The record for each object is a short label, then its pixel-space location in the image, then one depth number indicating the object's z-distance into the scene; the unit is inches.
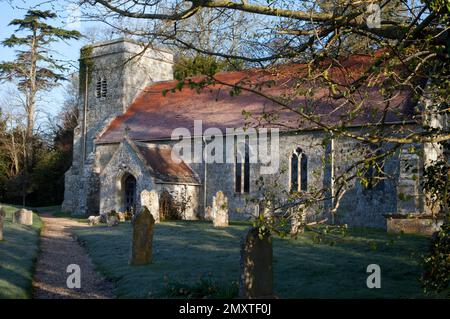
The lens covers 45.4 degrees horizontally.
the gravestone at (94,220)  892.3
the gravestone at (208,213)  936.7
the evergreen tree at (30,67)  1391.7
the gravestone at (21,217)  788.0
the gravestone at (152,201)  835.4
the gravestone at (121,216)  936.0
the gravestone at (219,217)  741.9
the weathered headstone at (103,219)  907.4
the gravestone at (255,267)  276.2
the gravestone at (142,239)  446.0
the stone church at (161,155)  797.9
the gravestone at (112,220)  822.5
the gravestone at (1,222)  550.7
